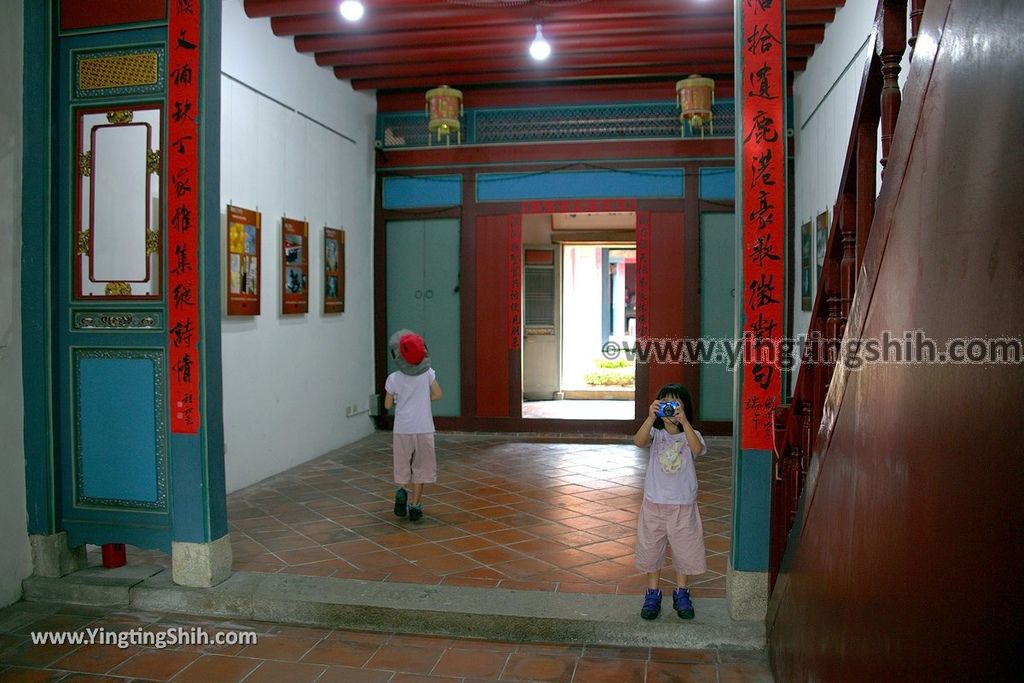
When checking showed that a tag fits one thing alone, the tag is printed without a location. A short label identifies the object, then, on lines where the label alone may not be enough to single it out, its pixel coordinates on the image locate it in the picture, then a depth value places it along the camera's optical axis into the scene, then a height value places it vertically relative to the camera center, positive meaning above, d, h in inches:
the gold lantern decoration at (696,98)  276.8 +81.2
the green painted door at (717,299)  315.0 +6.0
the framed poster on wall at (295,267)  249.3 +15.1
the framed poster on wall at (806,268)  258.1 +16.4
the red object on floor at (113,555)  154.2 -51.1
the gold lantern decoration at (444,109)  289.3 +79.4
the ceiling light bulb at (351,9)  213.0 +87.1
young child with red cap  185.8 -25.2
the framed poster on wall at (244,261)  215.8 +14.6
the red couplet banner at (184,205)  142.1 +20.1
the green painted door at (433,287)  330.6 +10.9
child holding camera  124.6 -31.5
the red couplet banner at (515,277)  325.4 +15.3
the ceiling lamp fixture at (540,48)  247.3 +88.4
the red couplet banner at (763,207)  124.8 +18.0
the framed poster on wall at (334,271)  284.2 +15.5
